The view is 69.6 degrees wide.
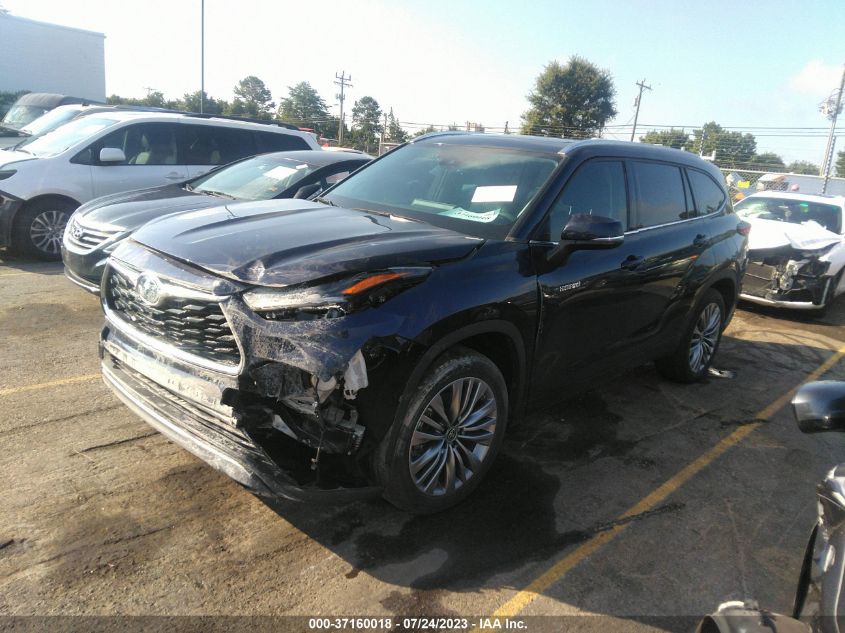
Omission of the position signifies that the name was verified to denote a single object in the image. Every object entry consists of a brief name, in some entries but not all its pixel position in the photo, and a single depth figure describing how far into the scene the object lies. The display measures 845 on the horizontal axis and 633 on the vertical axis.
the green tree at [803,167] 62.31
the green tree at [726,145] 50.44
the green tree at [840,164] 69.00
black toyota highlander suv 2.49
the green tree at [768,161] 50.77
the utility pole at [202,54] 27.08
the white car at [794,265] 8.01
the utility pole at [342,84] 53.91
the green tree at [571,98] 57.53
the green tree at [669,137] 51.56
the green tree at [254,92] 83.31
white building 43.38
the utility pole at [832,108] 39.82
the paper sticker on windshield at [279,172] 6.79
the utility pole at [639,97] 54.84
